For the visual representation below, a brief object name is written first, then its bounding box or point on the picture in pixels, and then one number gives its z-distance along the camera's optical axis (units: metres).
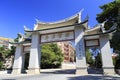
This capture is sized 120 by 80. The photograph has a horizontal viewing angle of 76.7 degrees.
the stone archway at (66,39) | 7.82
